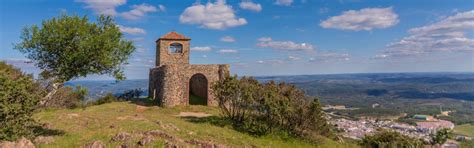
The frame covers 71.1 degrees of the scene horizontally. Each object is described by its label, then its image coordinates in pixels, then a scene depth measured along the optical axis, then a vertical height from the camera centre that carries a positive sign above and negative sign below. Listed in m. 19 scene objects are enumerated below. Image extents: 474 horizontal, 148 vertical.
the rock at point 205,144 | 13.43 -2.94
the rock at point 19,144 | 10.54 -2.46
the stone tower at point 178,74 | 26.44 -0.20
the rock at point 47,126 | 15.45 -2.67
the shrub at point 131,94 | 33.09 -2.38
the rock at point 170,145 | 12.88 -2.88
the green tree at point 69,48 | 14.54 +1.00
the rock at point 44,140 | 12.68 -2.73
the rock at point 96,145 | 12.45 -2.82
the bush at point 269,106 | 17.66 -1.83
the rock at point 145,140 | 13.04 -2.77
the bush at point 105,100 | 30.35 -2.72
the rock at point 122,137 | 13.42 -2.71
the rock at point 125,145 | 12.74 -2.88
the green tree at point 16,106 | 10.51 -1.21
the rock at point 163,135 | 13.65 -2.73
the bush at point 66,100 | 28.29 -2.64
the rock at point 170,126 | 16.11 -2.72
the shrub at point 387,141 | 23.25 -5.01
